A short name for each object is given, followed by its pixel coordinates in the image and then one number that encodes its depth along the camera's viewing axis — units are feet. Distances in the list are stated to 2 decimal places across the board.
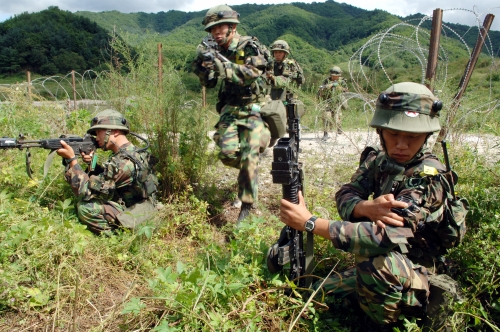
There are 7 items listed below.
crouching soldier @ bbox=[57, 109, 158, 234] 11.35
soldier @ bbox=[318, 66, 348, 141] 22.07
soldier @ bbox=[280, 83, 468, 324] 6.56
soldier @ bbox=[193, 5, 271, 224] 12.42
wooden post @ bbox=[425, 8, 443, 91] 11.21
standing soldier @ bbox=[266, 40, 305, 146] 27.91
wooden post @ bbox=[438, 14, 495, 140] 11.16
